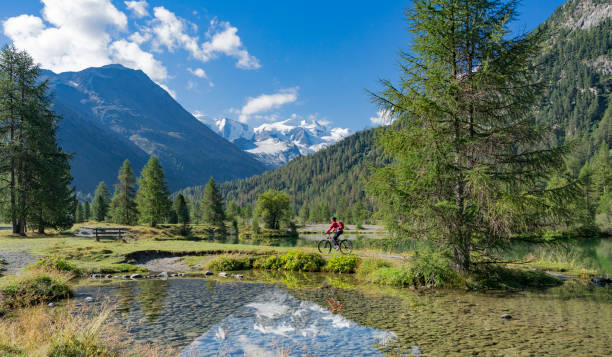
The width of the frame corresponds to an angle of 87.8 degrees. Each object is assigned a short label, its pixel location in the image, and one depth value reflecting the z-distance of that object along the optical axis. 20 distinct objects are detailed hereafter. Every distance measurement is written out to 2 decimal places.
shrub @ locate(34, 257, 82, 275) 17.58
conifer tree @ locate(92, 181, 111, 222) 95.50
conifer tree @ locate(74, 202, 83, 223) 108.09
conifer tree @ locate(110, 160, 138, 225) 61.75
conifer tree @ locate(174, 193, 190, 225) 76.56
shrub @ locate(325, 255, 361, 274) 20.70
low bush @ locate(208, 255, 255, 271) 22.70
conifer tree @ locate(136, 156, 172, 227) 60.09
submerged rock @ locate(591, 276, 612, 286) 16.22
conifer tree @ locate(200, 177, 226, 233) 85.94
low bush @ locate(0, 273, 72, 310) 12.83
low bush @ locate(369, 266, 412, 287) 16.20
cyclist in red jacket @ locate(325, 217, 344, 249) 24.06
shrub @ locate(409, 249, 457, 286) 15.36
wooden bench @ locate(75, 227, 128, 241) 33.22
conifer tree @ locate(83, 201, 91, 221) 115.65
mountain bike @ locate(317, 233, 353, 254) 24.59
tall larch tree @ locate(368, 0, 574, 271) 14.44
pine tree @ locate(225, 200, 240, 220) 120.80
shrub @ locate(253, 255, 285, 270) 23.30
